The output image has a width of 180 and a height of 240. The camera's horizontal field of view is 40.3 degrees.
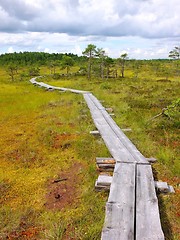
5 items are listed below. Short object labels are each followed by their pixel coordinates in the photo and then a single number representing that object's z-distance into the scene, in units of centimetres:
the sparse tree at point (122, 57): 5488
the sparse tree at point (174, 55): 5438
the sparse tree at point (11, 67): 5482
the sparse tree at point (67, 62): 5800
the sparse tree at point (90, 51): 4909
